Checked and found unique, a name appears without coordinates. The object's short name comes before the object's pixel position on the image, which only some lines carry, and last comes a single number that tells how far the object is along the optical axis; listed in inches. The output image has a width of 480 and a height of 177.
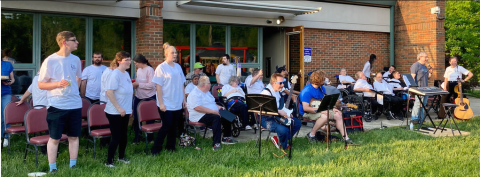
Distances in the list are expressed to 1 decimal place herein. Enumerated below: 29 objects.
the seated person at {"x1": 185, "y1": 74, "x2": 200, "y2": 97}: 356.5
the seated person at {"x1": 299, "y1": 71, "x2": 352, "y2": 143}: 289.7
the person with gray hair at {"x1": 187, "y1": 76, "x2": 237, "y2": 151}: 285.5
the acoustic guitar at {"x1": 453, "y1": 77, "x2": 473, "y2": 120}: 396.8
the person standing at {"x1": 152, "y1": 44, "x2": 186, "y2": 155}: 252.7
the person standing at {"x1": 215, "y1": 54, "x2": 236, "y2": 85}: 429.1
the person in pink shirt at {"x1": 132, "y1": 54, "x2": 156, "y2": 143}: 295.3
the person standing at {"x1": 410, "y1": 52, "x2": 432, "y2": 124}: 409.1
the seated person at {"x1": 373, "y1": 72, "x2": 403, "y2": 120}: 417.7
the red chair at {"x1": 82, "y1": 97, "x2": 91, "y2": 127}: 286.5
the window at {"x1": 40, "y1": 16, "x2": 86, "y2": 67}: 395.9
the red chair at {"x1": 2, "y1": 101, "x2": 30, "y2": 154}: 256.4
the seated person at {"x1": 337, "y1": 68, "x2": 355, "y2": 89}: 516.5
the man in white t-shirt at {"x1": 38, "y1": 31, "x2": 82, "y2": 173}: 200.4
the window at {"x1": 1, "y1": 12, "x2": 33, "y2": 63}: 378.0
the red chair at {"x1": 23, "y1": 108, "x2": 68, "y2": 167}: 229.6
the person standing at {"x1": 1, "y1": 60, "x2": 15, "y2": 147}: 293.9
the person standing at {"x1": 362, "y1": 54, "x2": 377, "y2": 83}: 537.0
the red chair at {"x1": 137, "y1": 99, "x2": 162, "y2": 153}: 269.6
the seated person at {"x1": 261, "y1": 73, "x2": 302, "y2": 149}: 269.9
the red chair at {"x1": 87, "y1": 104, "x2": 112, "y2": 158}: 249.9
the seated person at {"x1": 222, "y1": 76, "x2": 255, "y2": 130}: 338.0
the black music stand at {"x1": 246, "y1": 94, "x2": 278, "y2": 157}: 246.6
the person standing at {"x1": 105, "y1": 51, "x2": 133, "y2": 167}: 223.5
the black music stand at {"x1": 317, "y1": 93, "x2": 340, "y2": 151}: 262.1
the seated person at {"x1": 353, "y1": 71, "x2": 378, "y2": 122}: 412.2
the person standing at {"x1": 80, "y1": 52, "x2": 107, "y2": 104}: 293.1
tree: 796.6
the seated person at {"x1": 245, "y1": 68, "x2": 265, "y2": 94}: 369.7
